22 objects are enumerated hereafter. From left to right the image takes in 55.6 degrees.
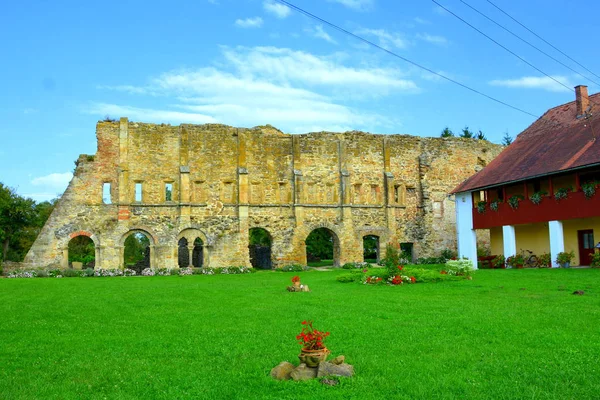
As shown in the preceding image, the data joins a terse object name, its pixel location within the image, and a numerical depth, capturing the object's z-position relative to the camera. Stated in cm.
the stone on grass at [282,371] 751
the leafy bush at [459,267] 2155
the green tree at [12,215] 4250
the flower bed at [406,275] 2002
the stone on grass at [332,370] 746
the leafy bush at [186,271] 3105
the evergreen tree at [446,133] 6575
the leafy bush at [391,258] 1998
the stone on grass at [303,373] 744
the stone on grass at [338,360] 768
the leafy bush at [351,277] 2181
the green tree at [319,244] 5300
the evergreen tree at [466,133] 6519
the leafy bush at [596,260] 2361
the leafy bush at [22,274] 2894
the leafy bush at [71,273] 2966
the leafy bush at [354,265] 3484
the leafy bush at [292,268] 3397
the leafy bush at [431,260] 3806
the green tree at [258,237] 5777
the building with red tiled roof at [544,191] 2545
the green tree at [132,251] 5702
